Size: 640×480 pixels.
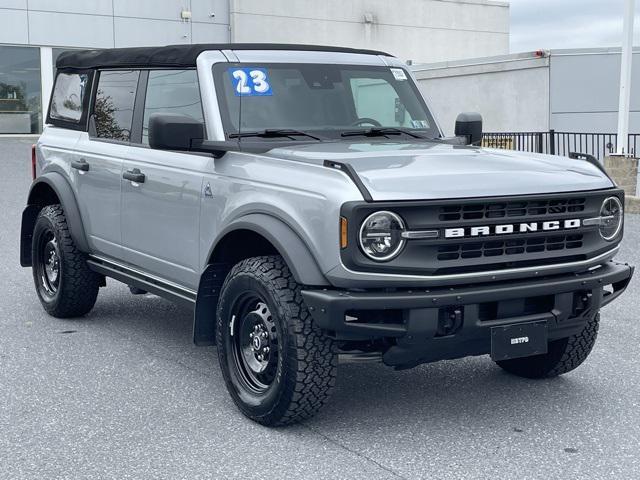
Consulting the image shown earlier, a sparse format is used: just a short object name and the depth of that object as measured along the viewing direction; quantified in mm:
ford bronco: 4312
